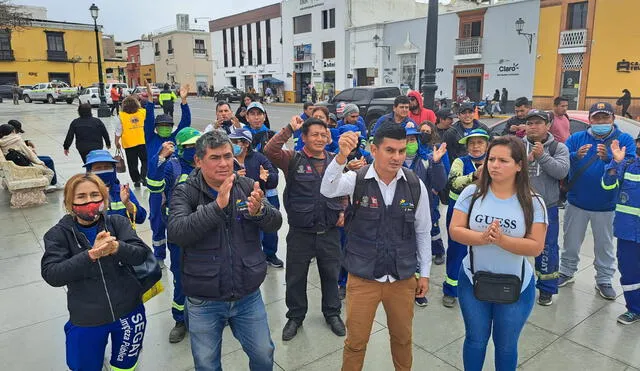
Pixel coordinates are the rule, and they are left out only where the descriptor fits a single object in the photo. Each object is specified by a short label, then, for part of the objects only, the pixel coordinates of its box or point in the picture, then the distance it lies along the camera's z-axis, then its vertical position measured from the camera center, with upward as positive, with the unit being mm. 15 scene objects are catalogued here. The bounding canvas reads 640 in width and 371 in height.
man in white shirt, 2906 -926
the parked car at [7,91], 41500 +628
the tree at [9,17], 15169 +2762
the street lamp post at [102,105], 25047 -395
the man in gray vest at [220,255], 2594 -907
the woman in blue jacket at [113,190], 3609 -741
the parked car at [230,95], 42306 +249
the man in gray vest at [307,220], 3873 -1038
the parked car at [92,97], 31734 +57
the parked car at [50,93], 37844 +398
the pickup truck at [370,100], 16625 -93
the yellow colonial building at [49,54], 45250 +4479
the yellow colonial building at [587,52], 23875 +2467
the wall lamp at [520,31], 26891 +3912
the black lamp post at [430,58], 8695 +759
